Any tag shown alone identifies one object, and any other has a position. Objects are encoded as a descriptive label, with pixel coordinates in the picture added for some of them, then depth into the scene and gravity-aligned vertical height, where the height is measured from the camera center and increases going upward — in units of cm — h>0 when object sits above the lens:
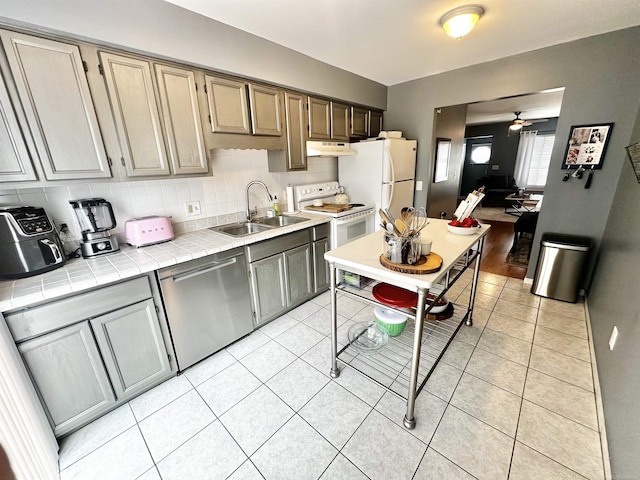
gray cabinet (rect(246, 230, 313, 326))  219 -91
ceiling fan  624 +113
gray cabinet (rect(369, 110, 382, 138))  353 +62
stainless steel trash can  249 -99
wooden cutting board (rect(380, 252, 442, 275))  126 -48
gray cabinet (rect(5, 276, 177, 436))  129 -93
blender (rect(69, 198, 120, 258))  166 -30
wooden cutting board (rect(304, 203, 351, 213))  288 -42
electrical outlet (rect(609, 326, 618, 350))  154 -104
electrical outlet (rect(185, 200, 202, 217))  226 -28
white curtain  764 +23
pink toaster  182 -38
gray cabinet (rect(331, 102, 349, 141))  298 +57
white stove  278 -47
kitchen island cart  131 -103
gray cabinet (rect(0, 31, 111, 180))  130 +39
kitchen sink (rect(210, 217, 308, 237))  247 -51
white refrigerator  304 -4
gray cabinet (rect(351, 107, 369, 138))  326 +60
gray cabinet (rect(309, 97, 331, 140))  272 +55
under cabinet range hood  276 +24
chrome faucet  258 -27
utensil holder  133 -41
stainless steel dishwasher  173 -92
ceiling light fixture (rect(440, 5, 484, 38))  175 +99
